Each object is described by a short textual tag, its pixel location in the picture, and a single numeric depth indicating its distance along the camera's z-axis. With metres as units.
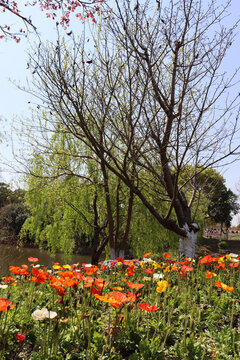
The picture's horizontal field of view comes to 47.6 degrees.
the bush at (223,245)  21.14
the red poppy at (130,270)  2.60
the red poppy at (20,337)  1.67
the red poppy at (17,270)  2.40
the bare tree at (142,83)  4.32
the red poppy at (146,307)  1.73
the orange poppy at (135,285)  1.91
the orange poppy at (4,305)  1.55
